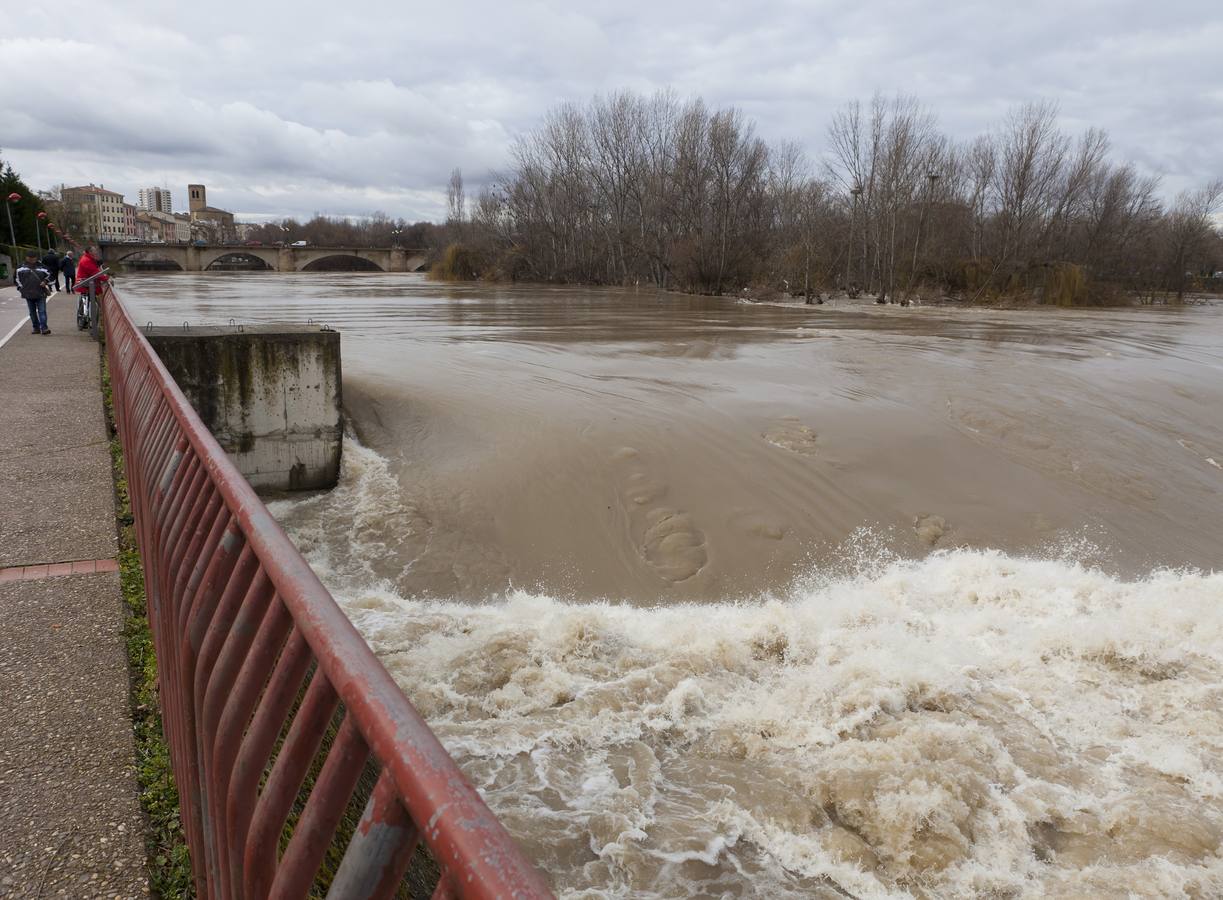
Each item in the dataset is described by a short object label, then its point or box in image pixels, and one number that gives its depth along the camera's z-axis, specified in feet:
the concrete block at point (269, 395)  29.30
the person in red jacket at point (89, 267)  48.26
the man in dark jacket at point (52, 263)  73.04
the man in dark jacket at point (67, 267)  77.78
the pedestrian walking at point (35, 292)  47.55
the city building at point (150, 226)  645.79
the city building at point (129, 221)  641.40
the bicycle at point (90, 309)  47.78
